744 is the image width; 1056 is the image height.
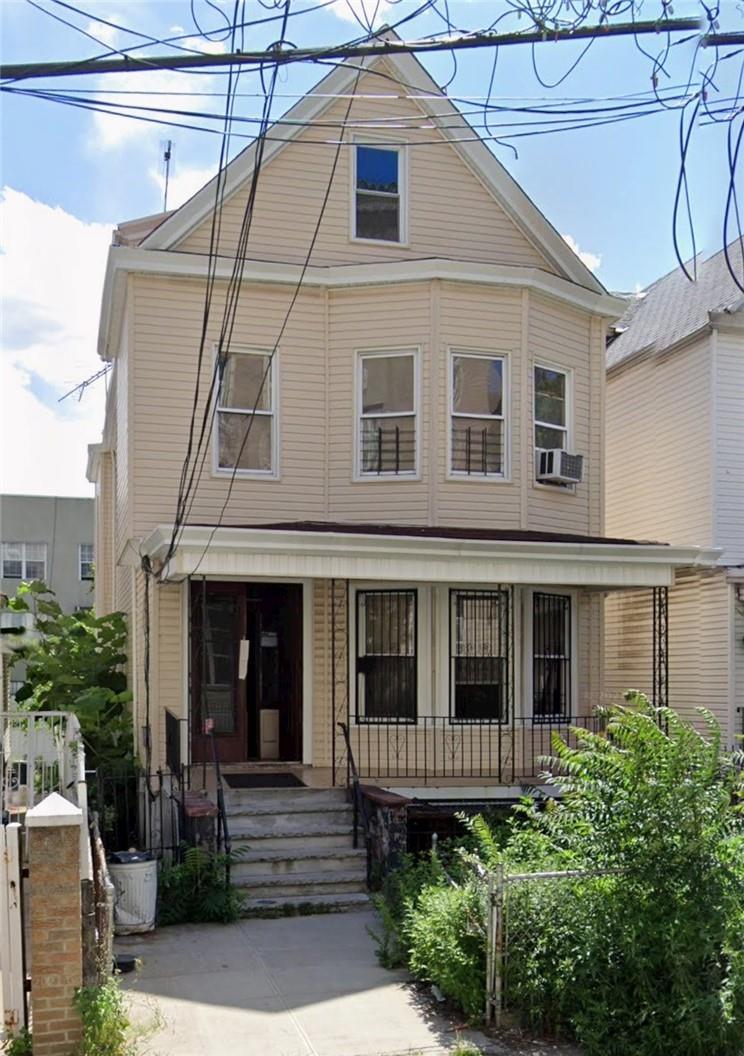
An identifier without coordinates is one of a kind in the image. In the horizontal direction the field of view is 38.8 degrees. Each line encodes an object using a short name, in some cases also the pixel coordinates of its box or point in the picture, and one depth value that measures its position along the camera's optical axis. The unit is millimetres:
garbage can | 8281
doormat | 10922
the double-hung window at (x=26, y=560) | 41219
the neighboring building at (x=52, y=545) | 41250
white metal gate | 6156
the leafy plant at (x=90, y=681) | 13031
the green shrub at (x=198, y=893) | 8727
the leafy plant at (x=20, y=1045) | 5961
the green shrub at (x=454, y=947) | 6609
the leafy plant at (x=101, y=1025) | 5812
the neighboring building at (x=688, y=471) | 14703
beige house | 12281
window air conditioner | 13070
